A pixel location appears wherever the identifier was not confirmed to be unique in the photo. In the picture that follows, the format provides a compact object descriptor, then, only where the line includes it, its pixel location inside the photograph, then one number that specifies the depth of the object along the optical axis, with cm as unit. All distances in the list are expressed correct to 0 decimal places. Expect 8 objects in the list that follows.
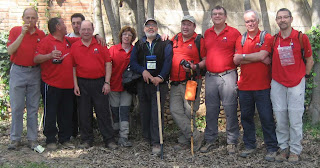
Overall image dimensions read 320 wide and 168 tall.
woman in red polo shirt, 644
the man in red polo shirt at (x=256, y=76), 556
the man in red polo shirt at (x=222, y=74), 582
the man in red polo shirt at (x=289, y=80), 538
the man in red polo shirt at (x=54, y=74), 592
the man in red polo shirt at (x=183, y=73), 604
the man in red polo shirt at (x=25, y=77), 587
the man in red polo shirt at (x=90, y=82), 606
